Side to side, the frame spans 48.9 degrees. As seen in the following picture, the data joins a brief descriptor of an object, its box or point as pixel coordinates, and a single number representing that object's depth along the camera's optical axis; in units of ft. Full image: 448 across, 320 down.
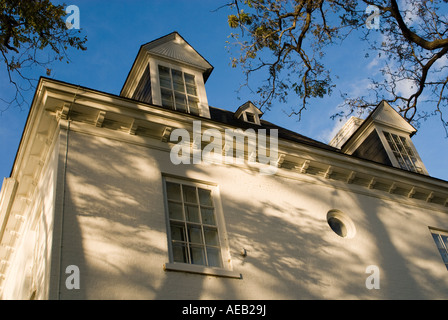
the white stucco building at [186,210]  28.19
